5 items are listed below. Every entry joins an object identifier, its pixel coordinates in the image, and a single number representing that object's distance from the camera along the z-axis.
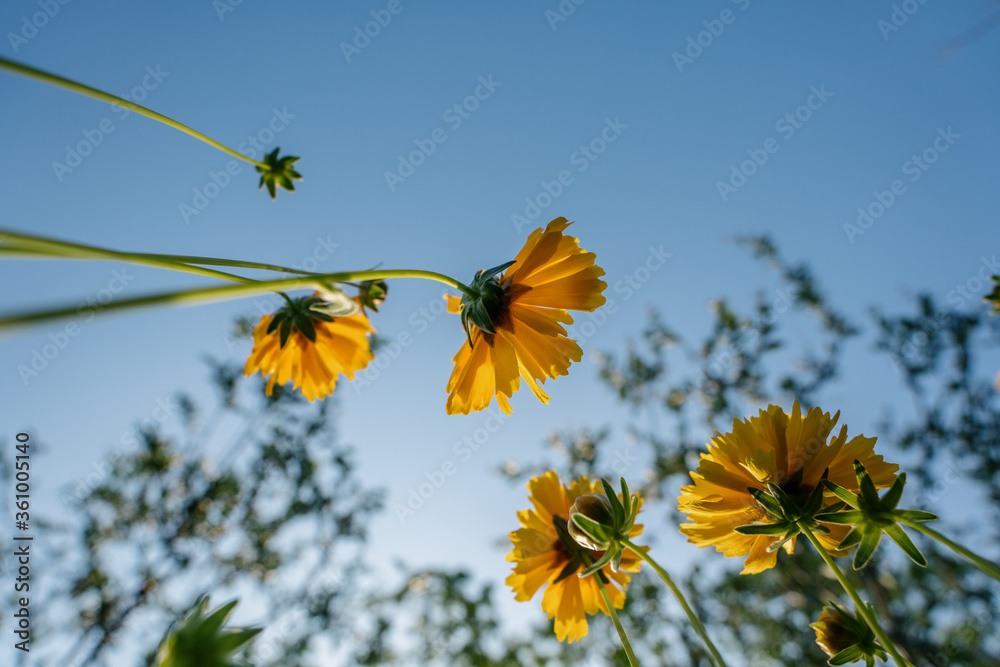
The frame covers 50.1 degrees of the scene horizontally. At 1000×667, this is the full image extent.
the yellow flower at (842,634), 0.28
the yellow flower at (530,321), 0.29
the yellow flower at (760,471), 0.27
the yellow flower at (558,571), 0.32
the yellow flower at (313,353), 0.33
